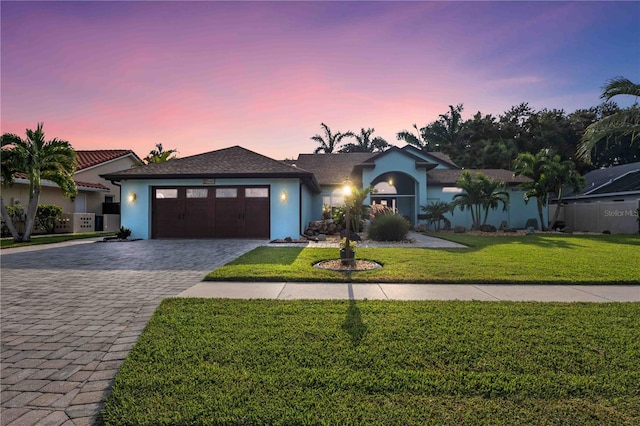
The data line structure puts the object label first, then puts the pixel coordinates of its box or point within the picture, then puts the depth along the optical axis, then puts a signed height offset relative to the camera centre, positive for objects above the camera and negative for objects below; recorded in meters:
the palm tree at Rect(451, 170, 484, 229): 18.56 +1.29
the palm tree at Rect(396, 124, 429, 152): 37.09 +9.46
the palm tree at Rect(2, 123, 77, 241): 13.40 +2.36
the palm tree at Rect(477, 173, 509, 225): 18.45 +1.35
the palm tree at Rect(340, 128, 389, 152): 37.19 +8.59
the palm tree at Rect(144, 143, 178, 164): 28.62 +6.05
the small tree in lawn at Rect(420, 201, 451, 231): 19.61 +0.20
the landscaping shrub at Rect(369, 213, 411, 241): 13.93 -0.68
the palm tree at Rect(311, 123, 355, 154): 35.45 +8.57
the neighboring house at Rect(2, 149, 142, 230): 17.47 +1.64
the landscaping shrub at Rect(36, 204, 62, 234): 17.67 -0.20
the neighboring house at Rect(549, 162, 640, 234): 19.42 +0.62
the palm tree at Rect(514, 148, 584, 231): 19.97 +2.50
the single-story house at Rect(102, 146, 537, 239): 14.84 +0.78
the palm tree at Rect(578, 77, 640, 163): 10.90 +3.38
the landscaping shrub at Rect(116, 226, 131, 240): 14.45 -0.98
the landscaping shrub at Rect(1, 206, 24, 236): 16.09 -0.13
